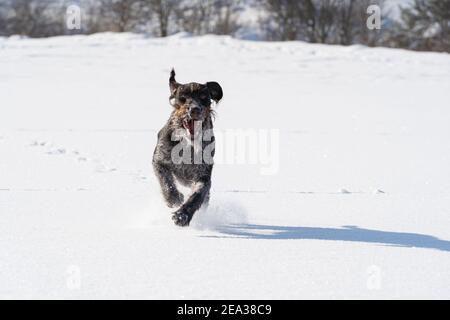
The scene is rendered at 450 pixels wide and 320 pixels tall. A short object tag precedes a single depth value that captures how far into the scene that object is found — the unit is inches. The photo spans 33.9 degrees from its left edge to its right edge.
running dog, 221.0
